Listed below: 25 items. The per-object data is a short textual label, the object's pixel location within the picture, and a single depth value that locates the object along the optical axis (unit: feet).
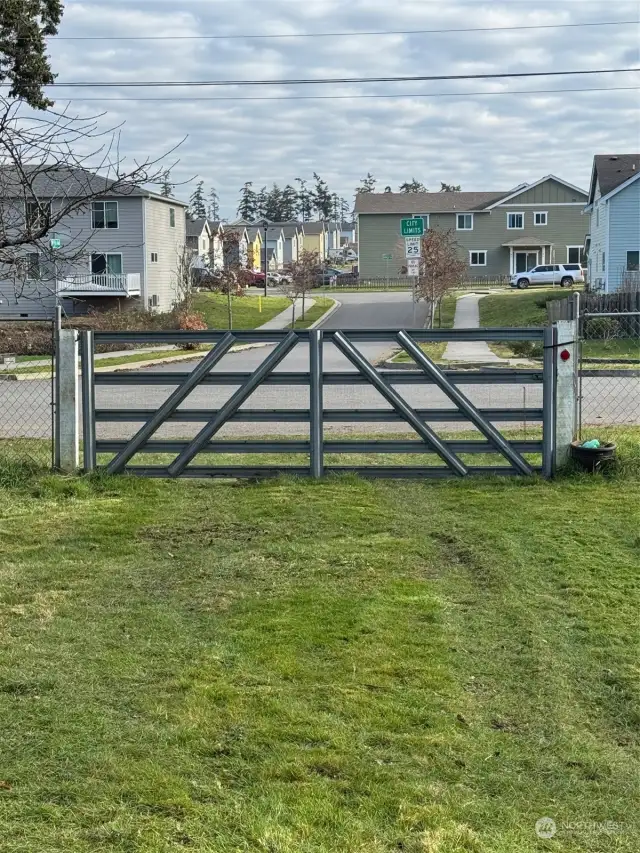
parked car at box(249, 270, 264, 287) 250.43
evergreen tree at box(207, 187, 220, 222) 515.09
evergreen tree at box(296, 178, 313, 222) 519.19
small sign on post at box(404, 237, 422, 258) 76.28
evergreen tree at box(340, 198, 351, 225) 570.74
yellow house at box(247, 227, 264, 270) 332.60
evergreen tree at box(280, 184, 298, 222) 510.99
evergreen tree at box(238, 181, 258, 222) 497.46
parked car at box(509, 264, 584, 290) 203.51
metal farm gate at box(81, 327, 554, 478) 31.45
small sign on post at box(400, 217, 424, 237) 77.78
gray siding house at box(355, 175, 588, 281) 246.68
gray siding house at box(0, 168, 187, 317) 164.35
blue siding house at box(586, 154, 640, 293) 148.56
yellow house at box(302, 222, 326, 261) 432.66
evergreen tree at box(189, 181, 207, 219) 496.88
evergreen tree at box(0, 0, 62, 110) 30.19
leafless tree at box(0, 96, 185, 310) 20.67
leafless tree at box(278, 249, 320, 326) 173.06
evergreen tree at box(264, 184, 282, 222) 507.30
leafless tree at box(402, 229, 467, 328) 148.87
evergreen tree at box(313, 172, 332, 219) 517.14
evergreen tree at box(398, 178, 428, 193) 513.25
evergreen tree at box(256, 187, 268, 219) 502.79
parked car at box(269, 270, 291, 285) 268.35
